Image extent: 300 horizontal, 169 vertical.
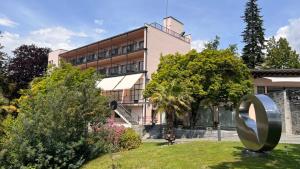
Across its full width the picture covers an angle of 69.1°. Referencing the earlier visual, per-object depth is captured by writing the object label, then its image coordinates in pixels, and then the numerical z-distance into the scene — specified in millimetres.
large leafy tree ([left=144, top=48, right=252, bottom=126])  22400
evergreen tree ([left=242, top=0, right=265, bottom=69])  40841
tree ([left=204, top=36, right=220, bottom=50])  38377
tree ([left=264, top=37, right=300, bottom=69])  39326
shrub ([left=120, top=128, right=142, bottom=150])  15977
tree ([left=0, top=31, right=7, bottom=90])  24056
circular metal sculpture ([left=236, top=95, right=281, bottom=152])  9094
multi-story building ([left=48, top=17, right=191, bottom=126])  30560
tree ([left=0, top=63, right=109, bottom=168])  13331
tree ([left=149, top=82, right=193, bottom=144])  18825
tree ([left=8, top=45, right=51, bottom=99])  41556
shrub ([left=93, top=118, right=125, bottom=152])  15543
